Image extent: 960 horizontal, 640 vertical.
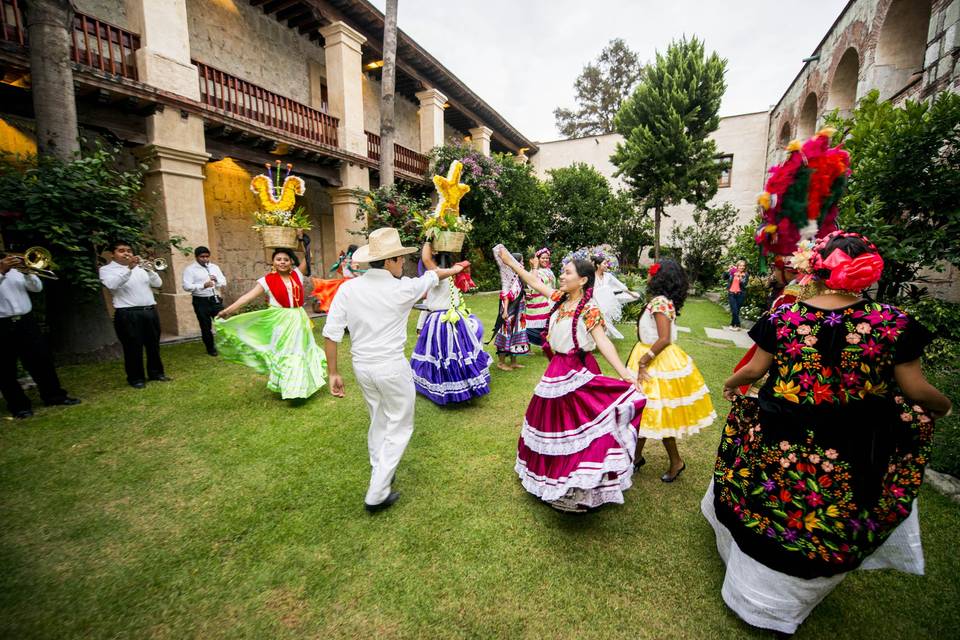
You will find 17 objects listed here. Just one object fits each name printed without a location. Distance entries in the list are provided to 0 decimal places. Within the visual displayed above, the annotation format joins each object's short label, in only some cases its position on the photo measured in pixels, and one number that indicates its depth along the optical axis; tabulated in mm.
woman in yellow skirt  2967
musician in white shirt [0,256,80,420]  4027
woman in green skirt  4660
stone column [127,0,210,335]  7387
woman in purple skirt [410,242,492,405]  4625
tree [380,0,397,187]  10008
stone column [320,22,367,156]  10844
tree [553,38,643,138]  26469
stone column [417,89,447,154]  14641
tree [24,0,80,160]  5320
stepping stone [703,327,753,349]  7877
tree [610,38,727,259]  14406
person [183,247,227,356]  6406
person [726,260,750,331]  8891
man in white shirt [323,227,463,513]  2732
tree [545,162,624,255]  17625
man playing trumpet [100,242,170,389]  4848
